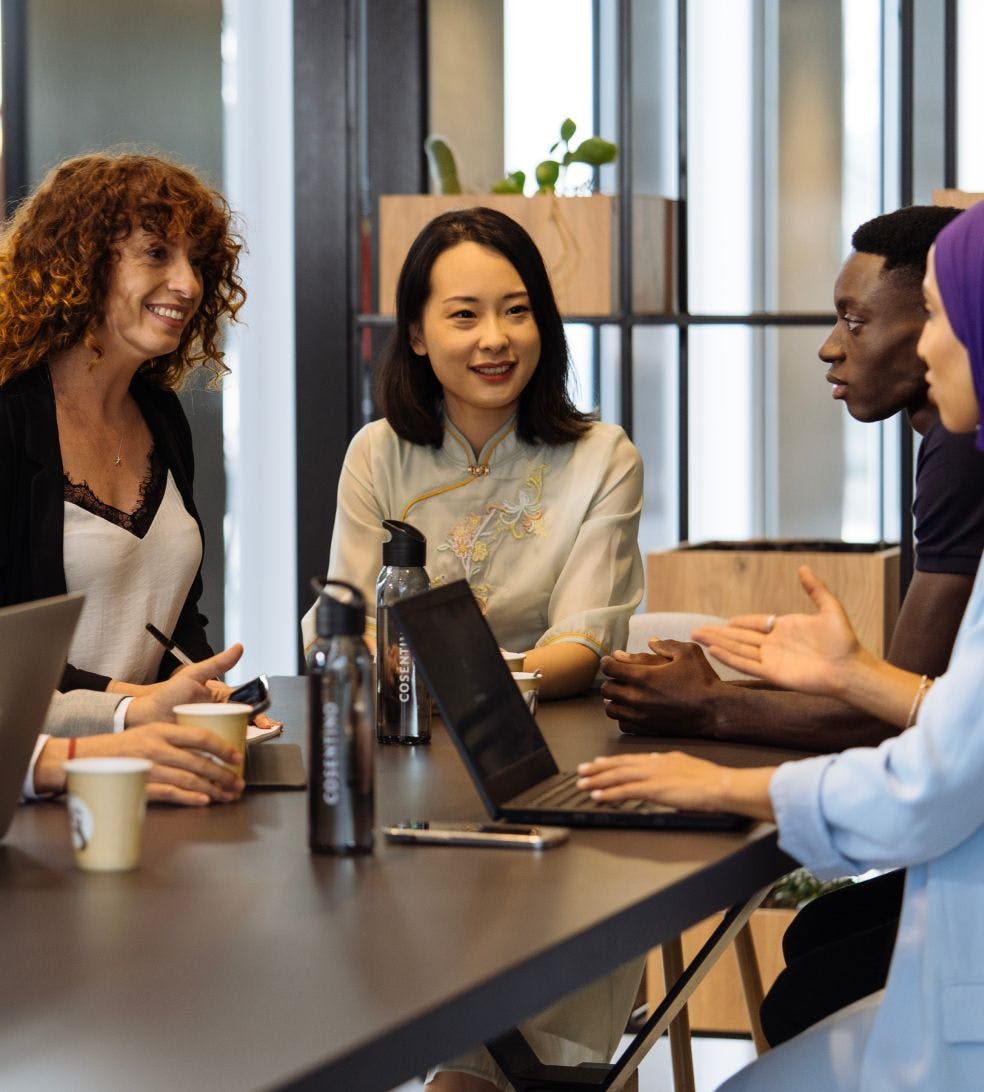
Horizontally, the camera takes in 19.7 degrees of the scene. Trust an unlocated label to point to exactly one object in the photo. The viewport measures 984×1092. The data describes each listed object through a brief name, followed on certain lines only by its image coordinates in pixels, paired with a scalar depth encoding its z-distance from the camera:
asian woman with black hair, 3.80
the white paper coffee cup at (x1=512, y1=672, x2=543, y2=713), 3.08
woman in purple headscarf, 2.55
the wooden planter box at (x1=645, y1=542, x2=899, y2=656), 5.46
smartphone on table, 2.63
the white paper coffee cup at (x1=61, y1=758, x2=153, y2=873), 2.54
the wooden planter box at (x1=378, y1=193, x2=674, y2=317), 6.13
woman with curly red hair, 3.45
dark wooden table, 2.12
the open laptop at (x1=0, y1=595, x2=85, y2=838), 2.53
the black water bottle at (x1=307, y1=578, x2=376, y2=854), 2.56
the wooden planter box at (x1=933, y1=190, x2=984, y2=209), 5.28
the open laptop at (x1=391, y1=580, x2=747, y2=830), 2.70
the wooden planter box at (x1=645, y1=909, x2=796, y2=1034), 5.10
